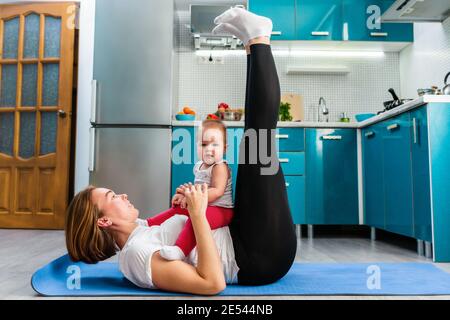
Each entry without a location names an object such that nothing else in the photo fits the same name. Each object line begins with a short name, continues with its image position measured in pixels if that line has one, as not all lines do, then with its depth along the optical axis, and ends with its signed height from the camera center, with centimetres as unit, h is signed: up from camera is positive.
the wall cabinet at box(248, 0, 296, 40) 346 +148
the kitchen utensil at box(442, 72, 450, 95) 228 +54
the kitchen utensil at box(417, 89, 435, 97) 246 +57
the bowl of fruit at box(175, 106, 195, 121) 323 +54
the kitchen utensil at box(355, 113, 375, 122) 333 +56
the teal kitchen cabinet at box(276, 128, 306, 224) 317 +15
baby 140 +1
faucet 359 +71
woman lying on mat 121 -15
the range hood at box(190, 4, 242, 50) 340 +136
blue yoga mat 132 -38
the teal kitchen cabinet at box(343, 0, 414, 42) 343 +138
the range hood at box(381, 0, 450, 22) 275 +125
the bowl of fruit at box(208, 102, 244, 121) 331 +58
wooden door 367 +67
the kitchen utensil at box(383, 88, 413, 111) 284 +58
